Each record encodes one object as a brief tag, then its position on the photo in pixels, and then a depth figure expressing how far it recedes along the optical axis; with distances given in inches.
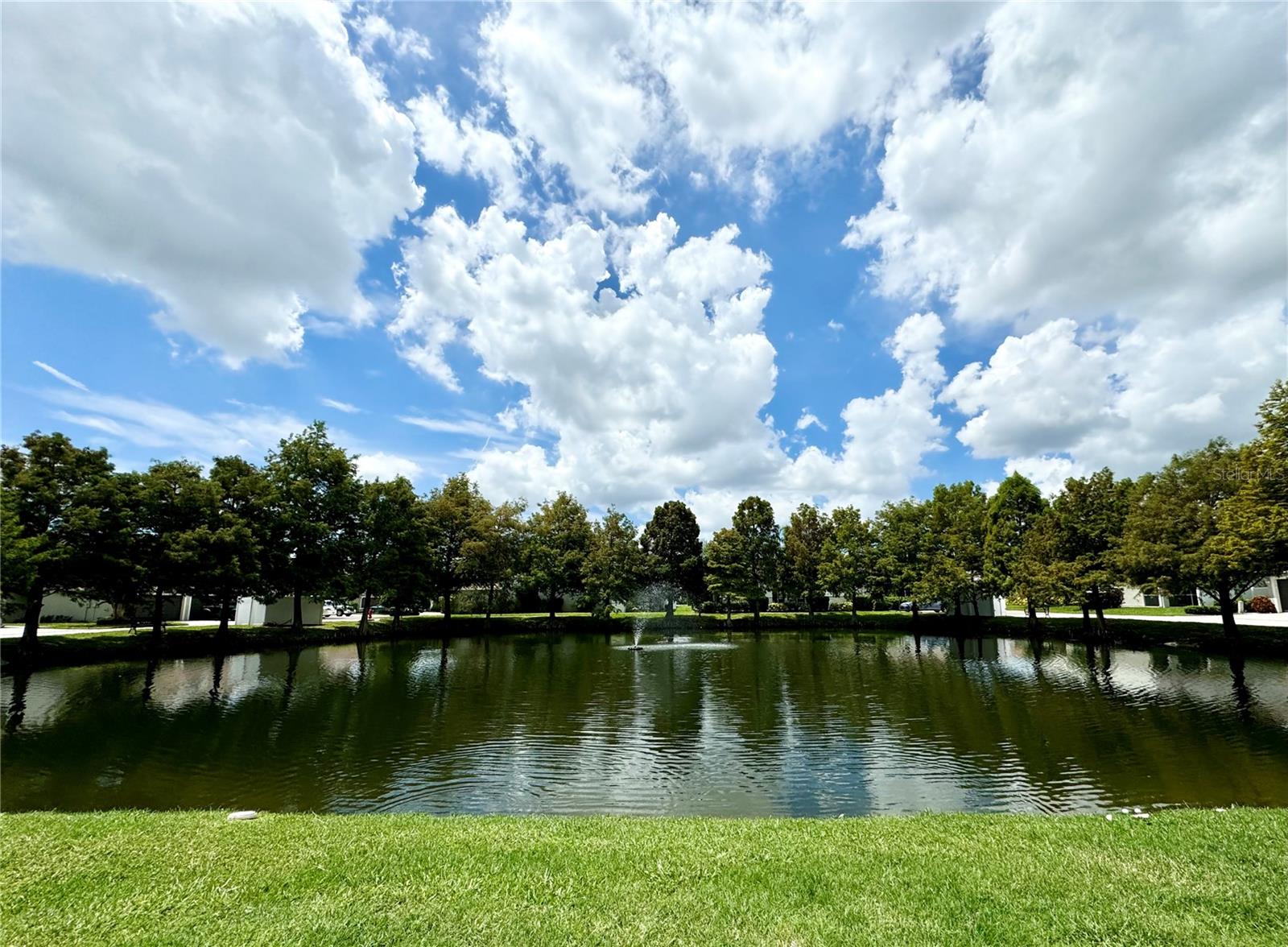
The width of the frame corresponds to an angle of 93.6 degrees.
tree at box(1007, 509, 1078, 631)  1466.5
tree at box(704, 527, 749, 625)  2234.3
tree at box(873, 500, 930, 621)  2062.0
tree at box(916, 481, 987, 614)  1860.0
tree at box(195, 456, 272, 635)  1257.4
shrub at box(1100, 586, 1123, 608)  1514.5
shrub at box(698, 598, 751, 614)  2589.1
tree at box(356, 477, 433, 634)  1759.4
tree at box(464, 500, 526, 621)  2043.6
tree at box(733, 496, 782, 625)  2242.9
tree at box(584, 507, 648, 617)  2182.6
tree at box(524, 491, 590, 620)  2176.4
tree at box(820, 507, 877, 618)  2159.2
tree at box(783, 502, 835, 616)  2345.0
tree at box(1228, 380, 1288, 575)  776.3
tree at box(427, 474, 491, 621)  2034.9
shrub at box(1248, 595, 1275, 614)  1876.2
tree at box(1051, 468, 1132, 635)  1444.4
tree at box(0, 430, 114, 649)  1004.6
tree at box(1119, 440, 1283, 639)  1060.5
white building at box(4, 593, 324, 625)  1705.2
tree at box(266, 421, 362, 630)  1546.5
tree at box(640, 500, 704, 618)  2659.9
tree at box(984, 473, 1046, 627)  1765.5
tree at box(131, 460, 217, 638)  1198.9
